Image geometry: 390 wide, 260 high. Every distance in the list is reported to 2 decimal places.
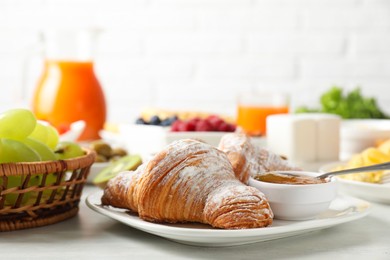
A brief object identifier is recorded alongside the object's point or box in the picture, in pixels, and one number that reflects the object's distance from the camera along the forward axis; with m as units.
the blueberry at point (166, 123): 1.22
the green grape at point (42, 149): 0.83
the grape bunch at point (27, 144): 0.79
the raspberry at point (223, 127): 1.15
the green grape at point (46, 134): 0.87
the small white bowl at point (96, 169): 1.02
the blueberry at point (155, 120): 1.22
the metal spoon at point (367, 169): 0.81
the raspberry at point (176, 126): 1.14
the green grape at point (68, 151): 0.86
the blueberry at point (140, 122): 1.21
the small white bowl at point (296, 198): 0.77
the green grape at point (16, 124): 0.82
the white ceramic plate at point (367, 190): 0.91
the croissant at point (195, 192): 0.73
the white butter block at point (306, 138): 1.14
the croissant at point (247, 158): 0.81
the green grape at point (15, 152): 0.79
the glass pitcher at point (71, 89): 1.35
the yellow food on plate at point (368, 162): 0.96
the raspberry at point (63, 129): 1.12
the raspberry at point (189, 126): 1.13
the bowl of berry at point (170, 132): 1.10
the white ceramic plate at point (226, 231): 0.72
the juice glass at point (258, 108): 1.43
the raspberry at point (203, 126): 1.14
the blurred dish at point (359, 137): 1.17
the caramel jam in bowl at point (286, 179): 0.79
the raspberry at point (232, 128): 1.16
